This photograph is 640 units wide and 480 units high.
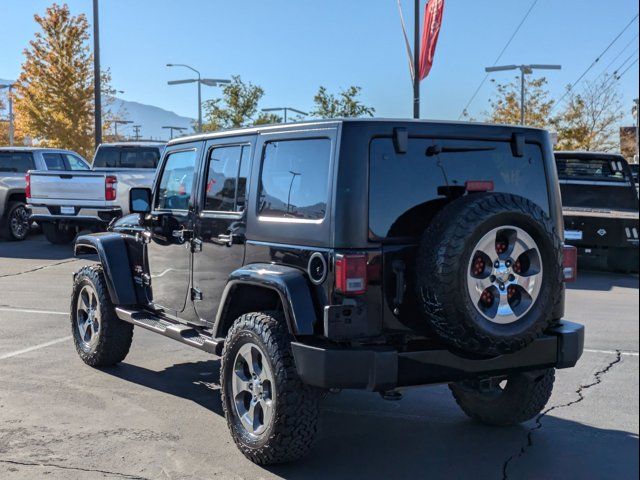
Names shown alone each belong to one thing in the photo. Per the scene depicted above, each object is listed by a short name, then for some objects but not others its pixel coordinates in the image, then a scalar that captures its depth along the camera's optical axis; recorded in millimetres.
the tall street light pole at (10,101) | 40094
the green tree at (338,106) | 31938
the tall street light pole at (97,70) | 23297
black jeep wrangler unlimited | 3869
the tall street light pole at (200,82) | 43469
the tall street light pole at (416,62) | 20109
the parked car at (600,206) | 12266
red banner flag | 18344
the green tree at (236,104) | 46375
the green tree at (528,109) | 42062
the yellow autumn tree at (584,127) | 39844
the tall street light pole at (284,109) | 44269
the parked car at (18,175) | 16500
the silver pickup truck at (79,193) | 14273
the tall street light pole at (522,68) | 32125
